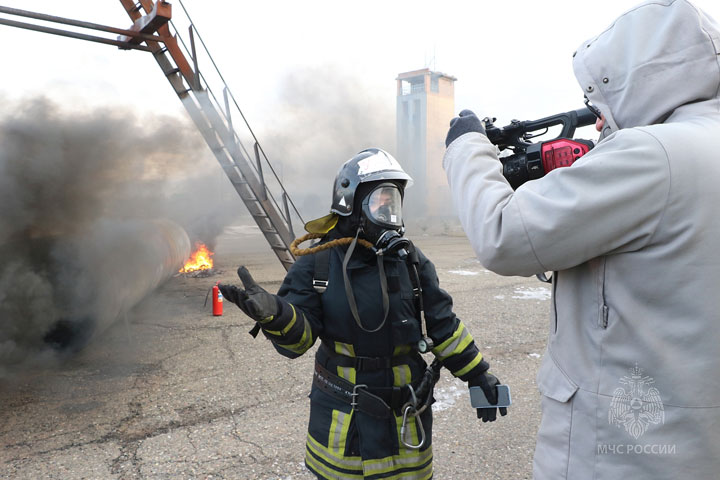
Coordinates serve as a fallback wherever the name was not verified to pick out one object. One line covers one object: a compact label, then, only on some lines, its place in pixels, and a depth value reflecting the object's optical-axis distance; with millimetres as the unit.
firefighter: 2143
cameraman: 1042
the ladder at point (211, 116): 7145
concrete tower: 30203
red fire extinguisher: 7641
